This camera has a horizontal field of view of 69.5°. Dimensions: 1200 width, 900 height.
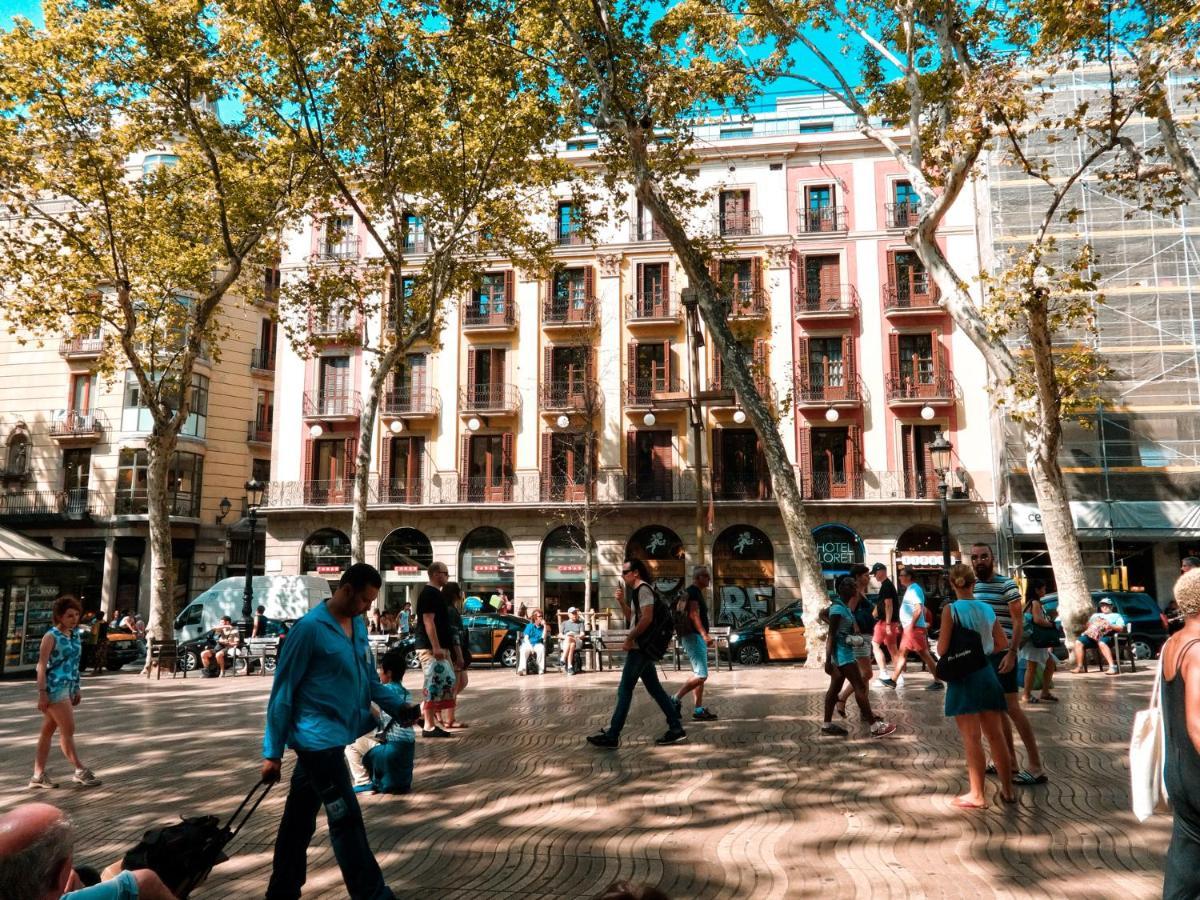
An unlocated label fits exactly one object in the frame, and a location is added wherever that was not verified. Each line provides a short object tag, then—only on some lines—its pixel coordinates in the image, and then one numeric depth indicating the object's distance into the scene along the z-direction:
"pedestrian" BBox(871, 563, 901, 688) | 12.48
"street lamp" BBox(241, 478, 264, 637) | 21.62
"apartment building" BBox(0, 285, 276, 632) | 33.81
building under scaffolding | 25.88
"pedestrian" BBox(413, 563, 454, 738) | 8.72
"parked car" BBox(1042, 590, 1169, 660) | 19.33
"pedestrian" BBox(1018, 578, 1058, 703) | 10.75
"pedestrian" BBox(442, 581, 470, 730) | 9.31
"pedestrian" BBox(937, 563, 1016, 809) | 5.61
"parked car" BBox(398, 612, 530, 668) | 21.20
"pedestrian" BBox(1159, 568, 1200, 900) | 2.90
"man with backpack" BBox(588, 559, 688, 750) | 7.89
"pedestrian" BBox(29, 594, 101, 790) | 7.19
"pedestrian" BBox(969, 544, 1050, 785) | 6.21
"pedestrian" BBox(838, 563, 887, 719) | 9.30
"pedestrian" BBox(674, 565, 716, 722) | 9.28
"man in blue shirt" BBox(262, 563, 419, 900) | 3.92
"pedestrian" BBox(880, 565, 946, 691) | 9.60
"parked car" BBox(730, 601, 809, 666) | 20.55
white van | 23.72
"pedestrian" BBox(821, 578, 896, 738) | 8.32
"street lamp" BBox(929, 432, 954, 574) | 20.55
